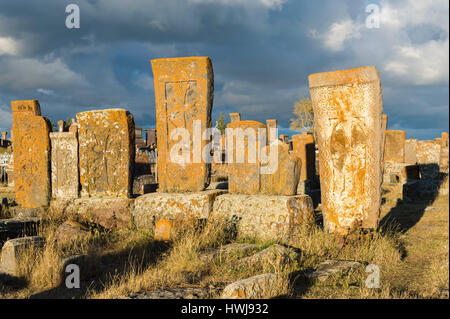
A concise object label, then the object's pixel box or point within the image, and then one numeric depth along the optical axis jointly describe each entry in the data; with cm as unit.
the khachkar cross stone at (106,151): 695
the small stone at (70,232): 572
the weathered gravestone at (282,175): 604
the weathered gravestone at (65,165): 732
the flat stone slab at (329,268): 420
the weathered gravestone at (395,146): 1491
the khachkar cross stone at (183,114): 657
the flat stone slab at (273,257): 434
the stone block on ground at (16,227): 601
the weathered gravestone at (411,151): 1459
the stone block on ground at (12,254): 450
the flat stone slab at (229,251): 478
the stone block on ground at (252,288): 328
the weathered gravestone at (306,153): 1167
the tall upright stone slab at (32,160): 752
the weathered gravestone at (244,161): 633
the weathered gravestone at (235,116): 2484
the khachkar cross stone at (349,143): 545
